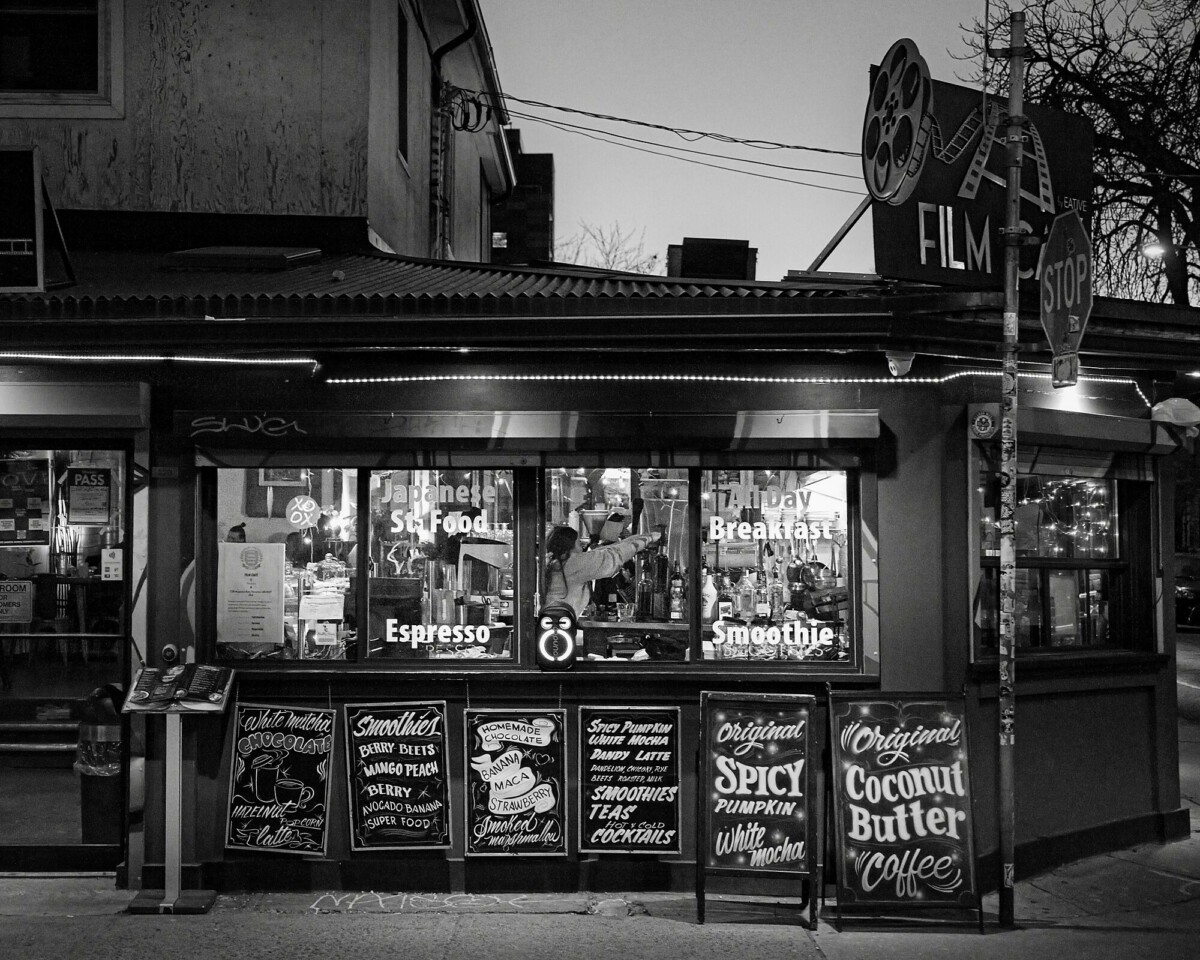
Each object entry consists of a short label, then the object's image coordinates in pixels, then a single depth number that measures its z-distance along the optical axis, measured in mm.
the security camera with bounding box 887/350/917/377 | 6680
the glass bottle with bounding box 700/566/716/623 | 7113
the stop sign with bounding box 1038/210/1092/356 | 6223
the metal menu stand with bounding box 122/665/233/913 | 6383
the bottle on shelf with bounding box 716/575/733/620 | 7125
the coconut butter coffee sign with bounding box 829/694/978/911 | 6195
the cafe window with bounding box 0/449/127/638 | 7305
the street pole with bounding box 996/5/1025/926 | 6086
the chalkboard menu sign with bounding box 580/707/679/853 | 6754
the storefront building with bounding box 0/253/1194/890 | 6781
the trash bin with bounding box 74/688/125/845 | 7094
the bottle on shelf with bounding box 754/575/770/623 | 7133
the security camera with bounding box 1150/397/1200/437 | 7934
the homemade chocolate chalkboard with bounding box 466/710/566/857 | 6773
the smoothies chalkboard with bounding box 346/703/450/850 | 6789
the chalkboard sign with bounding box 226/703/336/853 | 6793
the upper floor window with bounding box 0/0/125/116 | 8562
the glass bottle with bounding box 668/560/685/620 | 7121
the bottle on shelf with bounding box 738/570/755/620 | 7133
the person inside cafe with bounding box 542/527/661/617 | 7121
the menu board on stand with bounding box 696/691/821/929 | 6250
